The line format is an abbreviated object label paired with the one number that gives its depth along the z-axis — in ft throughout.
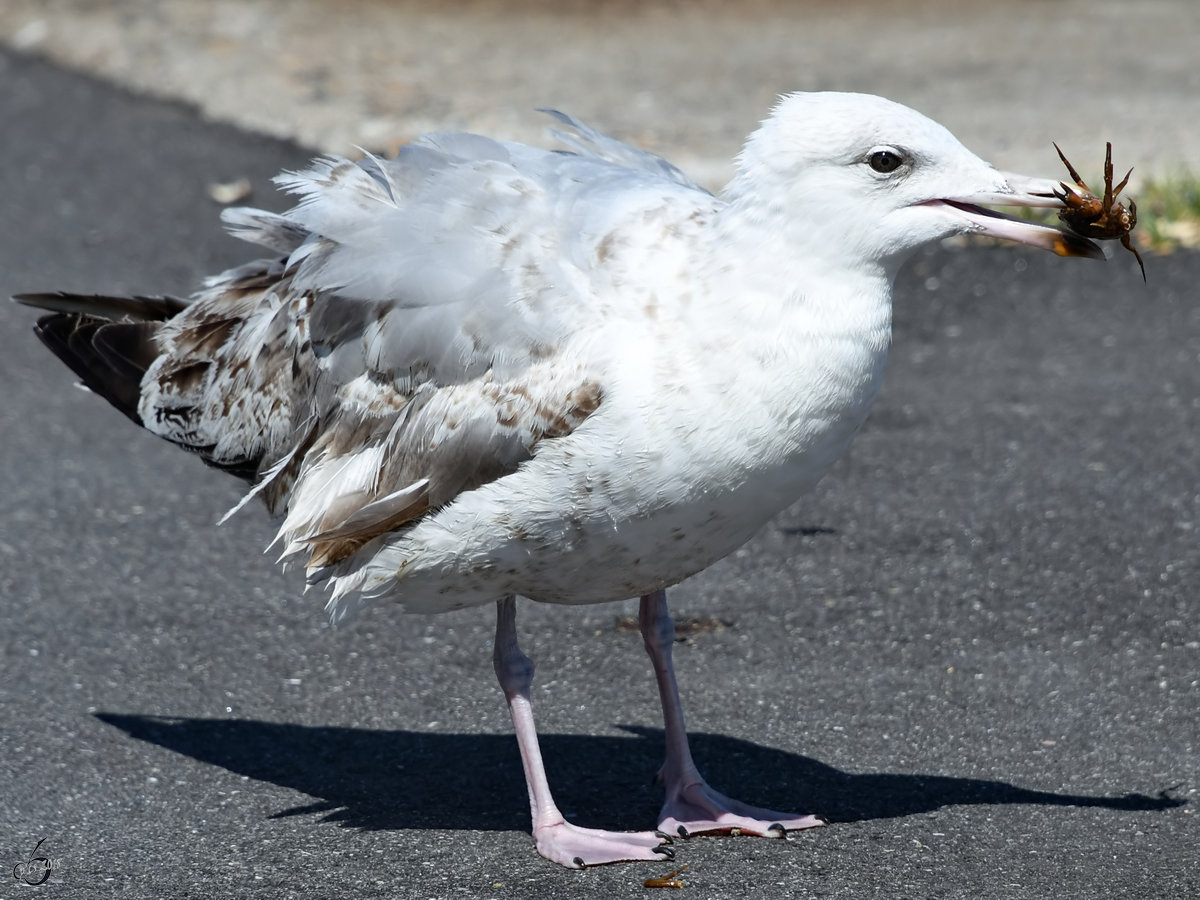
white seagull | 24.59
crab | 25.05
